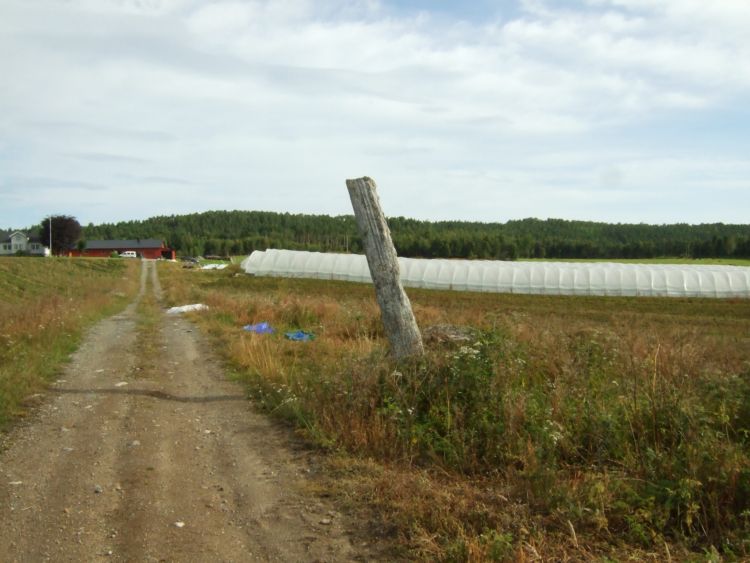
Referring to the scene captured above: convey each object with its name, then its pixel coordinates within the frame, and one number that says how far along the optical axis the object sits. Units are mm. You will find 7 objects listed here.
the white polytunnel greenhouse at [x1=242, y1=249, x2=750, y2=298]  42906
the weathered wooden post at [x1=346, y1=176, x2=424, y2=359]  7645
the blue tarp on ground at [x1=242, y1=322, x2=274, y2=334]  14027
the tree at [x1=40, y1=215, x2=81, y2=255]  95625
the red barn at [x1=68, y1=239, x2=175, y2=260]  122500
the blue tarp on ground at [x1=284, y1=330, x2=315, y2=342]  13070
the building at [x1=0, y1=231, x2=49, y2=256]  108438
